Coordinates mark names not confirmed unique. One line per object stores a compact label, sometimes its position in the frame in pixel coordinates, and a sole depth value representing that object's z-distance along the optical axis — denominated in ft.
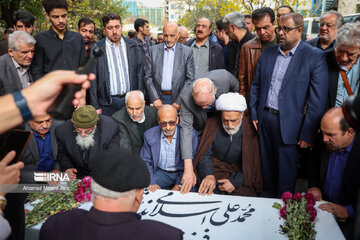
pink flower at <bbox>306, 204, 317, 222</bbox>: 7.77
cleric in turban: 11.53
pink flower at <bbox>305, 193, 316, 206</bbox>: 8.26
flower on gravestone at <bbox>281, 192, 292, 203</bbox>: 8.60
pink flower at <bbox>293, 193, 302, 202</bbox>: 8.47
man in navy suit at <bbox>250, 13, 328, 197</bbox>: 10.91
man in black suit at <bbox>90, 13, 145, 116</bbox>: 14.99
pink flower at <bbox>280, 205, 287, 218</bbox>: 8.09
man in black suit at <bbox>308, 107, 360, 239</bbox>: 8.46
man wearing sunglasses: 12.33
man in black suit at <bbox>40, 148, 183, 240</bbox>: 4.60
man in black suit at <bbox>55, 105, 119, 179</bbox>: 11.78
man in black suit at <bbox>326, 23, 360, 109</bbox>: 9.67
